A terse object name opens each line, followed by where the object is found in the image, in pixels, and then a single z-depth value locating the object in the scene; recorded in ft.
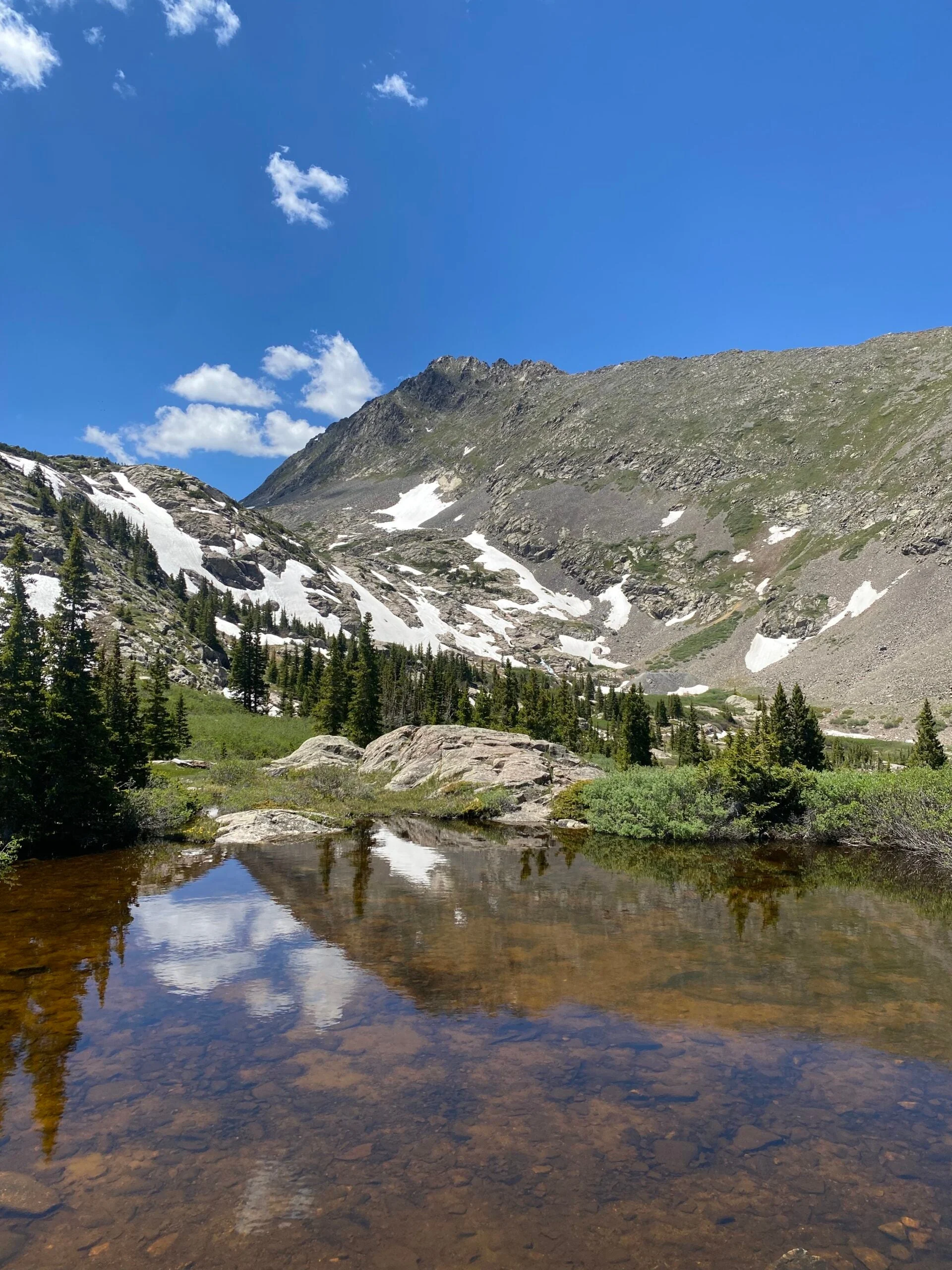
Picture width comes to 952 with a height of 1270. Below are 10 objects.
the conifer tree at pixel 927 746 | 185.68
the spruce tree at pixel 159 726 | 150.51
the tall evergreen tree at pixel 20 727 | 76.38
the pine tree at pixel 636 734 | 222.28
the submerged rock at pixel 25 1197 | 21.38
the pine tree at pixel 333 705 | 227.20
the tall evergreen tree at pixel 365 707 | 215.51
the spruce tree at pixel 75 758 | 80.12
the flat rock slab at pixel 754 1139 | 25.11
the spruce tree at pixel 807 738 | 139.03
